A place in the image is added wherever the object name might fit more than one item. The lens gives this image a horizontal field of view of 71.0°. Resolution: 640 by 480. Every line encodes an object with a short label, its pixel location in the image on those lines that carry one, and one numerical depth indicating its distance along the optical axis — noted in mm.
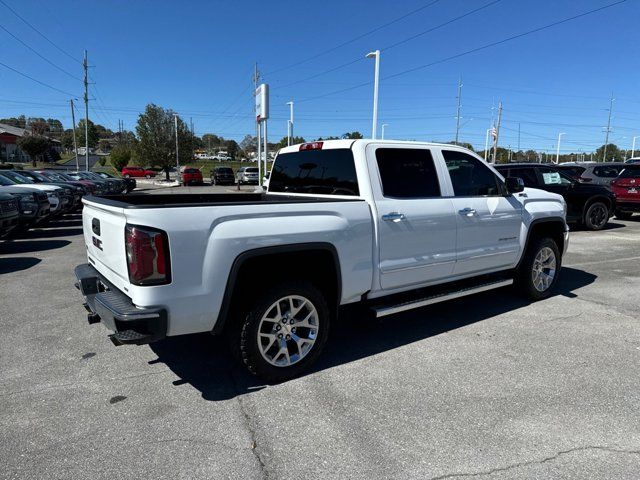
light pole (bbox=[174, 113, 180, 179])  52194
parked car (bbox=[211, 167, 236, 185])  40094
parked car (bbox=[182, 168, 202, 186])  40406
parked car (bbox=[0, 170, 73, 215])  12609
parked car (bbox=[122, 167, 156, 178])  56247
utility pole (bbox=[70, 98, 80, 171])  54794
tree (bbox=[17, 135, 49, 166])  64625
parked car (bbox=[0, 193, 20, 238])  8609
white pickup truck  2984
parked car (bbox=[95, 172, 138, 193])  26888
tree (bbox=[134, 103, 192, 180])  51969
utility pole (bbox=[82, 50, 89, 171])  41219
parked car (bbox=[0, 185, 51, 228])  9923
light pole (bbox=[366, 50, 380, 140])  29250
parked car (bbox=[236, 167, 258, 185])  39156
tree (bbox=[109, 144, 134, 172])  68125
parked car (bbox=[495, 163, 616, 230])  11781
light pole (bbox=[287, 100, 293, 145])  47709
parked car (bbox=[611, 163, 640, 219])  13547
